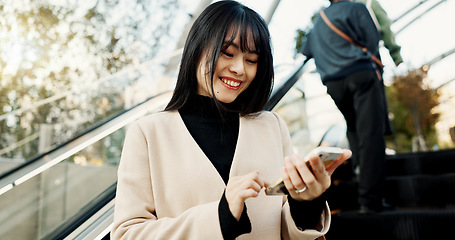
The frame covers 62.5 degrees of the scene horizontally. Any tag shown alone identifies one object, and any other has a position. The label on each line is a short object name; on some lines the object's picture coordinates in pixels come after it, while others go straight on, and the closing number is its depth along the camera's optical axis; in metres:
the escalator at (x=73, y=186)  1.98
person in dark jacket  2.65
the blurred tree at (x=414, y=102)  12.55
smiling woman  1.01
